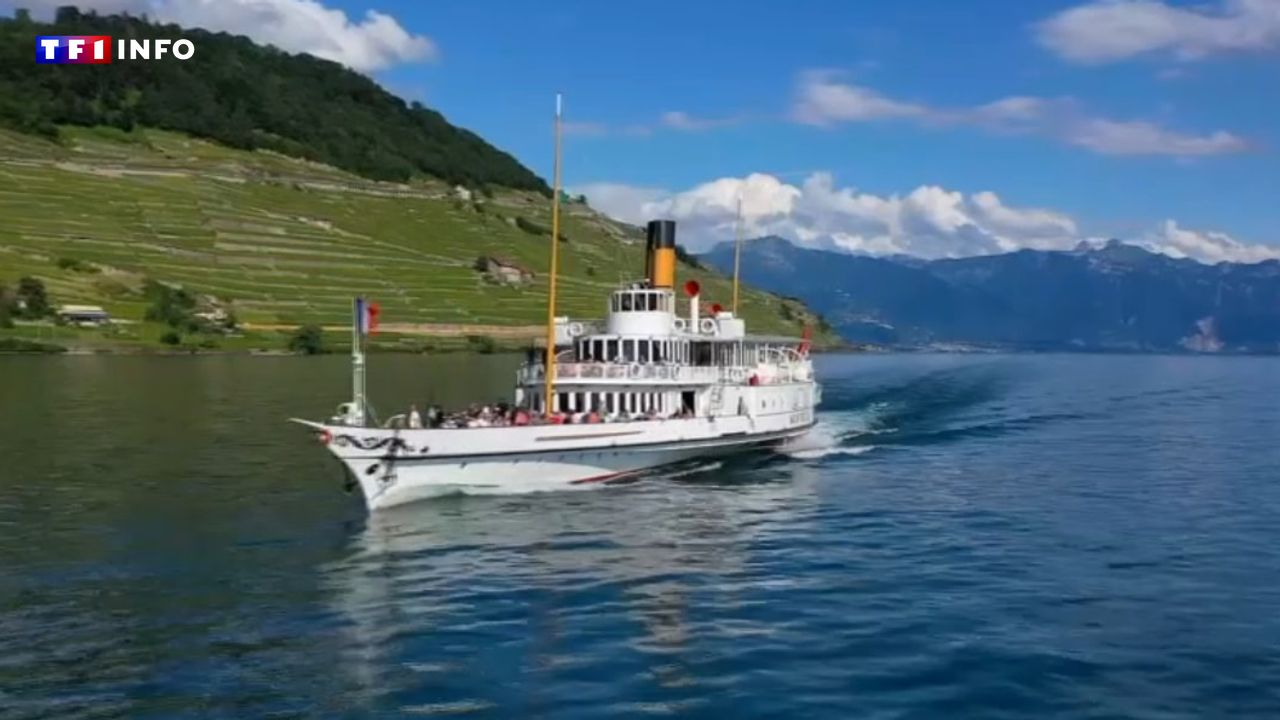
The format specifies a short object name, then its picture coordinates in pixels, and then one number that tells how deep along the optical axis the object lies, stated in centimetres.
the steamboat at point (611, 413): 4584
